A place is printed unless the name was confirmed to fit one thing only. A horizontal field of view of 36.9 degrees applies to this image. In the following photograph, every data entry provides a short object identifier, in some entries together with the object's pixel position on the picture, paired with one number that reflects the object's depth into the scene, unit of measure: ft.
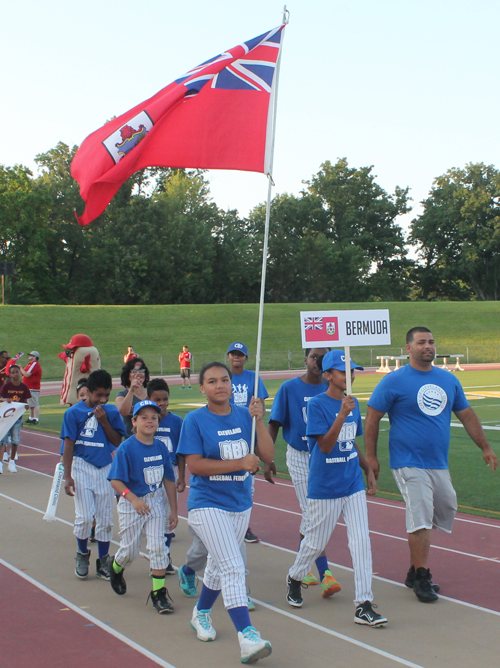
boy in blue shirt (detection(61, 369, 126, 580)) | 21.48
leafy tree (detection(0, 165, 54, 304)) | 213.66
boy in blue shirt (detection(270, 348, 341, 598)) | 21.38
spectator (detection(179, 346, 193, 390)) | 110.48
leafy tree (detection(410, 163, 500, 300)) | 284.82
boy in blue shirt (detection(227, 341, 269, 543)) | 26.16
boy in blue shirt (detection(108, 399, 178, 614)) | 18.56
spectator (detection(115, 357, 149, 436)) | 23.86
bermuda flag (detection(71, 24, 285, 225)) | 21.99
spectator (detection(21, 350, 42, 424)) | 63.26
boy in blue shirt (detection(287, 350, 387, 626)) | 18.03
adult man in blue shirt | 19.24
